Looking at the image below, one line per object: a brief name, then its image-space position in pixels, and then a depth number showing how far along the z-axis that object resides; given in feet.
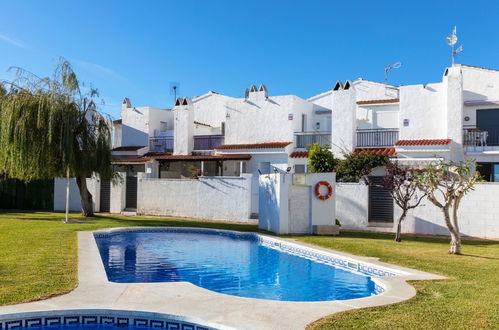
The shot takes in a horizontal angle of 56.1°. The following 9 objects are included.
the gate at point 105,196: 100.27
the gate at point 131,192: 98.32
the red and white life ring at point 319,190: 64.23
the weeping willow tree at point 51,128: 70.74
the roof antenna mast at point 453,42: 94.73
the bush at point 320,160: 78.07
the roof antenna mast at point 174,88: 142.31
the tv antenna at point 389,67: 110.83
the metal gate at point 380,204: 71.20
